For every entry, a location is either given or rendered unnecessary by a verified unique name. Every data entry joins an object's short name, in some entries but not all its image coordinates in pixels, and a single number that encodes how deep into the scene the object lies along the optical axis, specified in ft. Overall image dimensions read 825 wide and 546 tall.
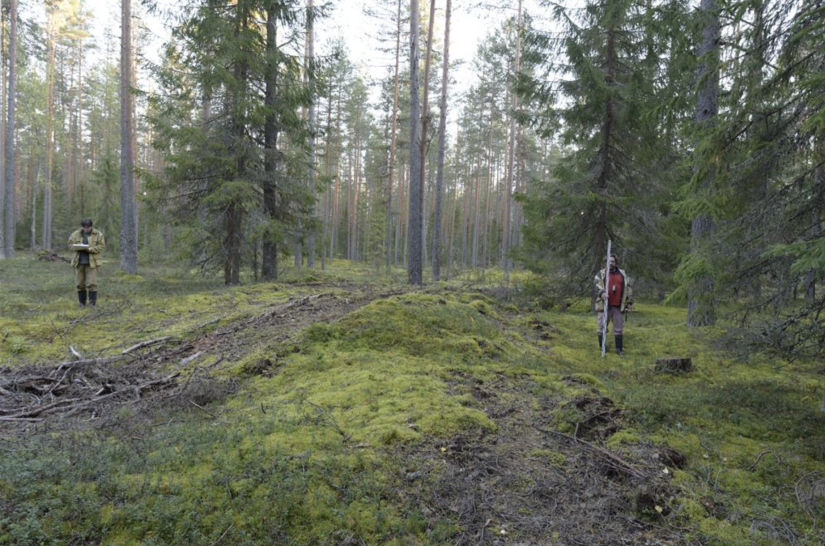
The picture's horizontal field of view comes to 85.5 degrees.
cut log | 23.29
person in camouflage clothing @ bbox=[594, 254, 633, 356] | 28.84
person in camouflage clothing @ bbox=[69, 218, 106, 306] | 31.68
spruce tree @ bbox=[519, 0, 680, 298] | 38.63
